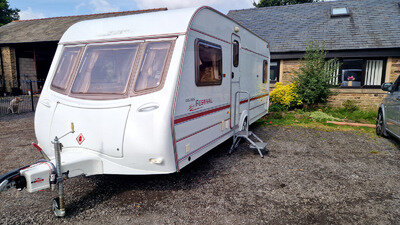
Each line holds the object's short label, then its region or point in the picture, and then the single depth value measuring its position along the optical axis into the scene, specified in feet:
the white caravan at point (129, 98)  11.28
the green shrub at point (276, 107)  36.60
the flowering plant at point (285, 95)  35.94
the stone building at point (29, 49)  55.88
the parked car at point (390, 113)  20.21
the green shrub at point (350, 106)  38.40
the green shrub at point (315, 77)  36.14
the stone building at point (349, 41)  37.32
